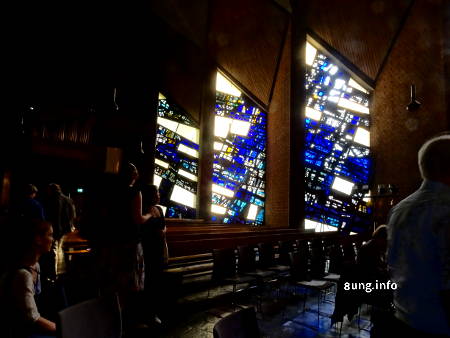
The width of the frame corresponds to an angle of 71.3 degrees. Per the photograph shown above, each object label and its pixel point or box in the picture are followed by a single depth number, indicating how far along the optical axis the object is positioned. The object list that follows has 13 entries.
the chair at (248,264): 4.19
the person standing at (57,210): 5.04
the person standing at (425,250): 0.97
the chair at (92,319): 1.35
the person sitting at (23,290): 1.51
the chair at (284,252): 5.28
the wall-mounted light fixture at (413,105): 6.28
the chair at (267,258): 4.67
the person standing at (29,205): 4.11
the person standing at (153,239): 2.84
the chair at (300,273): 3.86
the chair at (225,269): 3.85
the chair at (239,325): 1.40
